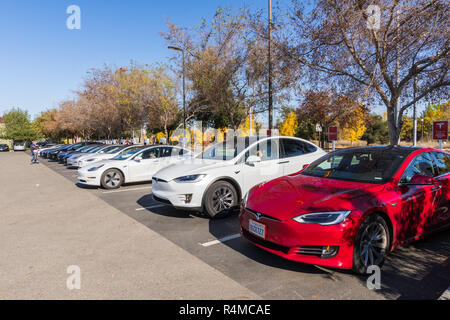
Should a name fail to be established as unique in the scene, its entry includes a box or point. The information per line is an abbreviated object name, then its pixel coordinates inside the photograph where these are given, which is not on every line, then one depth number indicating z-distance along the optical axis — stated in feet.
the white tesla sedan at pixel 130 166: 31.94
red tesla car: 10.39
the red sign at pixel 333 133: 50.44
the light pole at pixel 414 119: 39.90
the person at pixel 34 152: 72.16
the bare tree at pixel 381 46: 26.58
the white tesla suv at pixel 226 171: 18.26
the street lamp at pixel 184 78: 53.36
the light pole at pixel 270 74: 35.91
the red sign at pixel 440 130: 36.83
